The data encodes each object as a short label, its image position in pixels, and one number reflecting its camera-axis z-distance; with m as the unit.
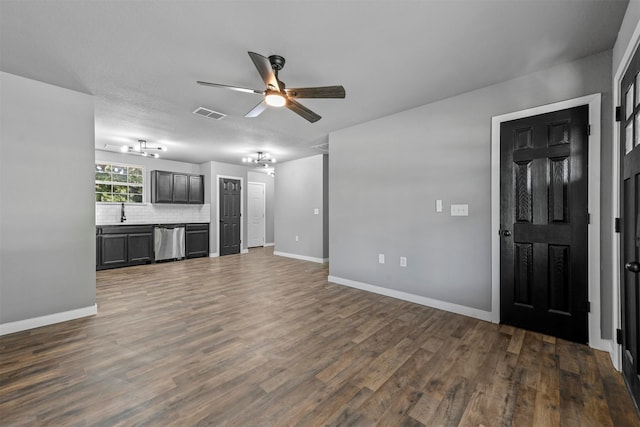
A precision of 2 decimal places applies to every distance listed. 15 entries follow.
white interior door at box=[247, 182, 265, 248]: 8.73
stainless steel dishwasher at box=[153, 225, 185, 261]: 6.20
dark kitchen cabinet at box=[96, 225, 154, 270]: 5.40
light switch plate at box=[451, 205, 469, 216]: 3.06
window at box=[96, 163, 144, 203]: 6.06
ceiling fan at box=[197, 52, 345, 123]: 2.22
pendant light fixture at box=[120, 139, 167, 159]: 5.16
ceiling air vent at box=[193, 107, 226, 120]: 3.59
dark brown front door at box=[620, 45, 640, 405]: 1.59
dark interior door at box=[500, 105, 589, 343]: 2.38
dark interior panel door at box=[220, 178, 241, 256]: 7.46
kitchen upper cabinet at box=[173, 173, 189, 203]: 6.82
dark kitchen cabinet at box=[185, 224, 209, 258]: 6.80
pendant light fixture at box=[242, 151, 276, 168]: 6.22
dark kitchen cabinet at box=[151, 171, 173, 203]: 6.48
